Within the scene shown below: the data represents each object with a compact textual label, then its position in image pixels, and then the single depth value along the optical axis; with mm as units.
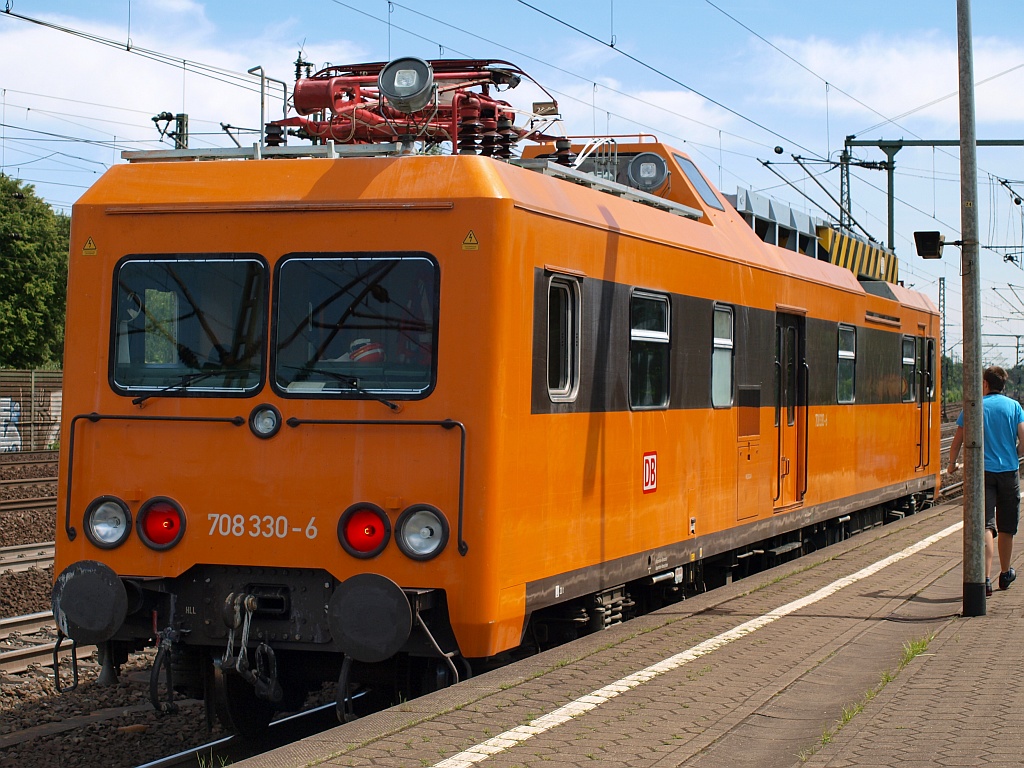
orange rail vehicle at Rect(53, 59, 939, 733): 6641
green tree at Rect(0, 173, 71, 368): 43125
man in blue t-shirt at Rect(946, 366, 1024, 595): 10047
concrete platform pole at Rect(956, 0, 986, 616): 9133
